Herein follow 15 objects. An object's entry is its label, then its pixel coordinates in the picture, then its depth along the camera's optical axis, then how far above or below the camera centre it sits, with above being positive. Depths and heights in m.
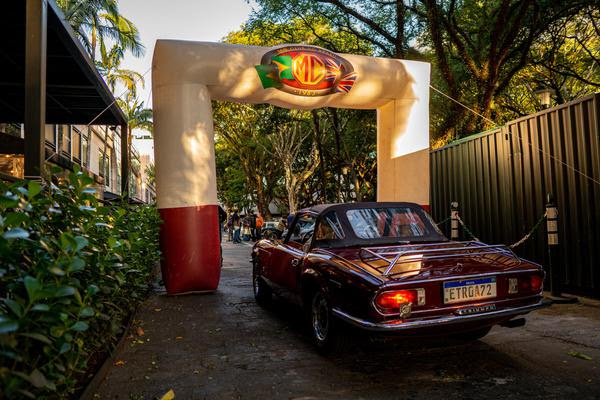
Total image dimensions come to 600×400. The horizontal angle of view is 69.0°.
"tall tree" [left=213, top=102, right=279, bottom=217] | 25.59 +5.41
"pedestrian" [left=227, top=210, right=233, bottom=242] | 26.62 -0.28
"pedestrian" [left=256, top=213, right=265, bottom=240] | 22.92 +0.04
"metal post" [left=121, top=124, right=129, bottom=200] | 10.40 +1.87
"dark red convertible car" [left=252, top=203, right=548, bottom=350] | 3.34 -0.46
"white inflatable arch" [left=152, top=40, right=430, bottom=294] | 7.06 +2.29
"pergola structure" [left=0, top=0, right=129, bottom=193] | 4.59 +2.68
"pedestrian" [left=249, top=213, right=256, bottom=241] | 24.03 -0.06
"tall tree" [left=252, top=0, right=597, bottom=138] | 11.45 +5.80
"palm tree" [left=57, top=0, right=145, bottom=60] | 18.22 +9.20
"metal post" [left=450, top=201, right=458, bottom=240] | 8.66 +0.01
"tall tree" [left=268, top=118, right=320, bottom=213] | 25.30 +4.50
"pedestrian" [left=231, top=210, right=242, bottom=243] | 23.83 -0.04
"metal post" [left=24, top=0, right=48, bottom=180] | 4.55 +1.55
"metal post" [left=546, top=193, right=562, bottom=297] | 6.43 -0.38
